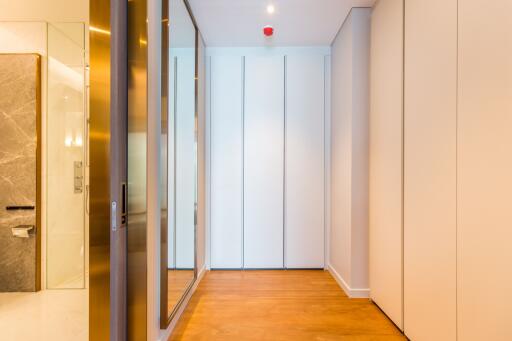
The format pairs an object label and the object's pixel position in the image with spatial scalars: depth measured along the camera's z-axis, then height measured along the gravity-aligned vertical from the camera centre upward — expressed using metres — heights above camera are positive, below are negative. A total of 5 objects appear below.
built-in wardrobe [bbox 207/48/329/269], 3.62 +0.15
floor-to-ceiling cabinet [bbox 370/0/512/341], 1.26 +0.01
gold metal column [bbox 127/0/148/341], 1.65 +0.02
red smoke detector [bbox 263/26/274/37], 3.12 +1.61
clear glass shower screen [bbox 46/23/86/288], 2.77 +0.05
